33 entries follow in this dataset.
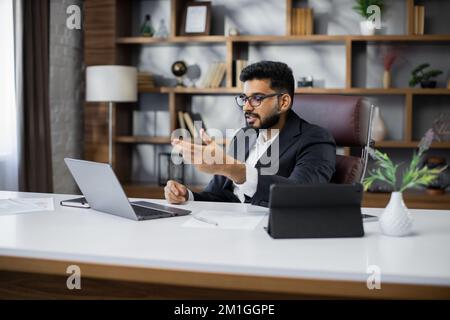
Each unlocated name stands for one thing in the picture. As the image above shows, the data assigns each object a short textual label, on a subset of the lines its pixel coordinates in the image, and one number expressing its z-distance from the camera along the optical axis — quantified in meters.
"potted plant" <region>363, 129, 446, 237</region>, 1.47
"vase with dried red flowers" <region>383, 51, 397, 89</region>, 4.05
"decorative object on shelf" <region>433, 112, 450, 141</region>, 4.14
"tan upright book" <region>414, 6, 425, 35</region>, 3.96
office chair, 2.22
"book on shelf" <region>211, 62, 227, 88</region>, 4.25
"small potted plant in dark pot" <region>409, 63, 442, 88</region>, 3.98
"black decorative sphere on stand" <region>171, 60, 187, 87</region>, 4.35
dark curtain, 3.67
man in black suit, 2.07
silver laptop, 1.64
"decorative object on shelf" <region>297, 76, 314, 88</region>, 4.14
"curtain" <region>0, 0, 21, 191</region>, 3.60
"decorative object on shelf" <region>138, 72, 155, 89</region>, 4.38
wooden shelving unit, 3.98
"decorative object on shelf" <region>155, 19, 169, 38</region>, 4.34
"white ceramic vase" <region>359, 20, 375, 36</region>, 4.00
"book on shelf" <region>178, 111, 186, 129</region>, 4.33
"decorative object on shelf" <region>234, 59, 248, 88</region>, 4.14
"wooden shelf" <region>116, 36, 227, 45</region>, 4.16
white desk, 1.15
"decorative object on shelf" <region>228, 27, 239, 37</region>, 4.18
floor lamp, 4.00
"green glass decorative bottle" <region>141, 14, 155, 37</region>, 4.36
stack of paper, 1.85
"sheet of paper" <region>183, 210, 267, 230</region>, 1.62
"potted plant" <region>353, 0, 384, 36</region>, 3.98
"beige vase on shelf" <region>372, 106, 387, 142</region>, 4.07
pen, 1.64
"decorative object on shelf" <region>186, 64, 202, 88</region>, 4.48
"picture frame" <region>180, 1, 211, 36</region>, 4.27
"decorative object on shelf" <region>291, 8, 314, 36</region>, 4.08
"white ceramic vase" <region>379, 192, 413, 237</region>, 1.49
